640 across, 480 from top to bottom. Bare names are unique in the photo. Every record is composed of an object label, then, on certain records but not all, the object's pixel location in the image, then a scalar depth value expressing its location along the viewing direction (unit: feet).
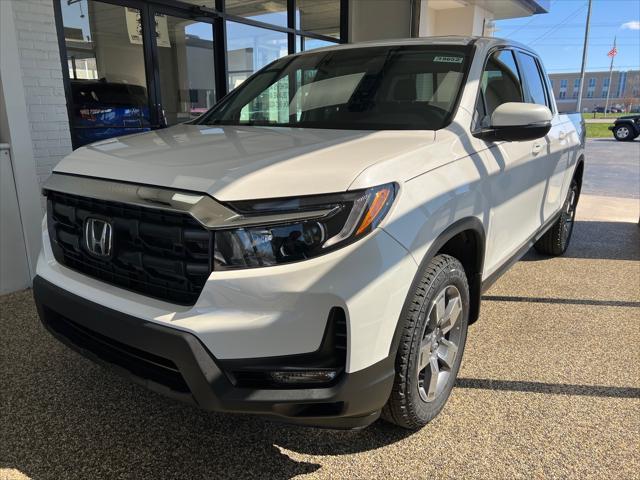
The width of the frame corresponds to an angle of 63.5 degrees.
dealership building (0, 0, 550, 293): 13.66
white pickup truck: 5.71
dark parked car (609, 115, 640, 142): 78.23
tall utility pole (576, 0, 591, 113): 83.01
